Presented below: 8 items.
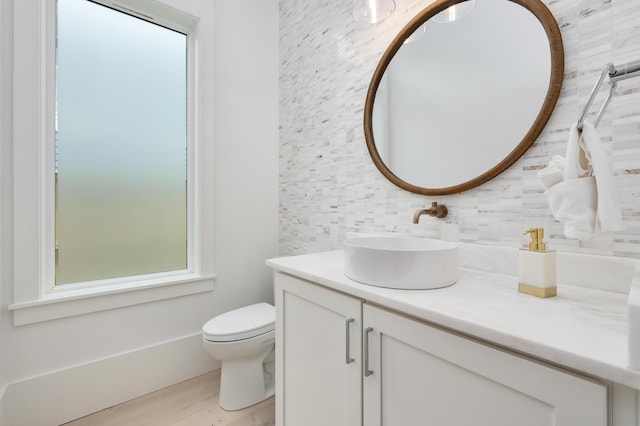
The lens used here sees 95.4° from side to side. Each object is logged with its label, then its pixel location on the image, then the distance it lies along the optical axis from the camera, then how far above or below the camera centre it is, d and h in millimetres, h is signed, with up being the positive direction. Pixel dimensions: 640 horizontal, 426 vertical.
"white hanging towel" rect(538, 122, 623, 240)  582 +43
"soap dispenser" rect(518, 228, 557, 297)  713 -141
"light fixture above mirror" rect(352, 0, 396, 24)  1295 +919
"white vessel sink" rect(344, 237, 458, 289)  798 -155
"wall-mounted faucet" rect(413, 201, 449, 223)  1158 +5
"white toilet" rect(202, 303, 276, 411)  1473 -726
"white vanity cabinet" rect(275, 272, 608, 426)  503 -374
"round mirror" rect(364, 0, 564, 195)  938 +460
